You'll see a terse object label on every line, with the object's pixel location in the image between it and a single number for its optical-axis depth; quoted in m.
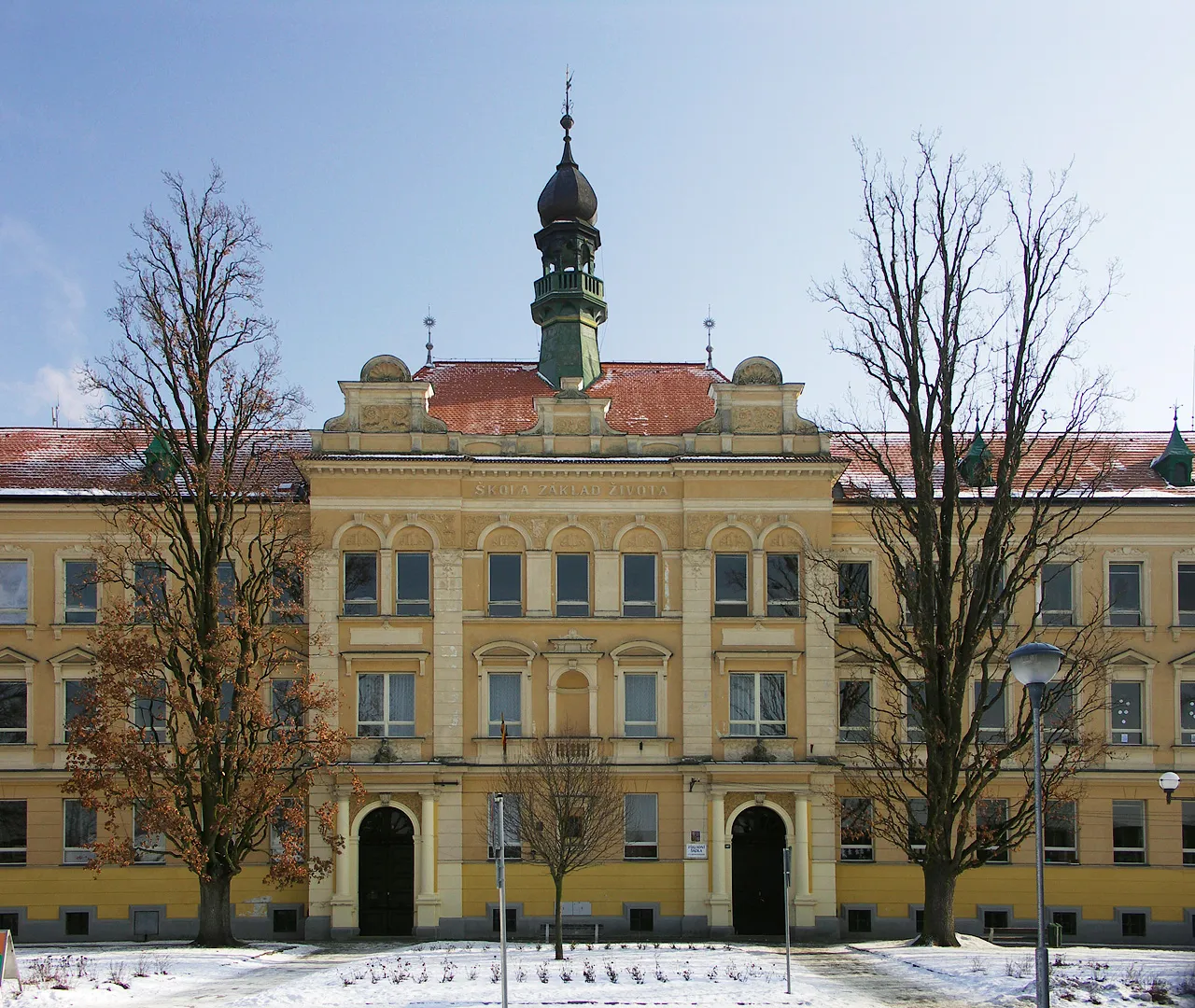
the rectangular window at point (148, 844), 35.91
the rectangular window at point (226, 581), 37.53
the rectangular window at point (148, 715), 36.69
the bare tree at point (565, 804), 30.84
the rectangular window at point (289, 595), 36.31
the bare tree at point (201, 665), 31.12
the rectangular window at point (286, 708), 32.59
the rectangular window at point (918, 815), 37.16
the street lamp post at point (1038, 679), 17.62
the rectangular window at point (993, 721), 38.19
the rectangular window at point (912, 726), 37.56
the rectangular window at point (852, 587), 35.09
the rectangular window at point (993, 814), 37.19
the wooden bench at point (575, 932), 34.47
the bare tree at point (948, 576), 30.45
